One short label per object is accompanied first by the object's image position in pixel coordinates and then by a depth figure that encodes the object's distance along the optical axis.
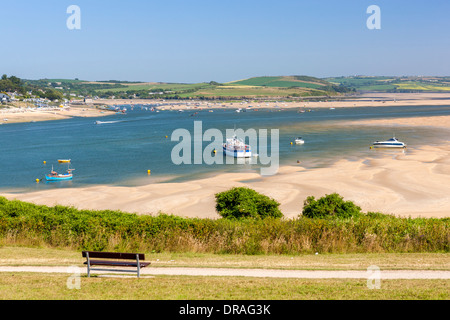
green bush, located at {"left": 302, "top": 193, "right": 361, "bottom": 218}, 23.45
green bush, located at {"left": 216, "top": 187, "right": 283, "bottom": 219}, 23.83
